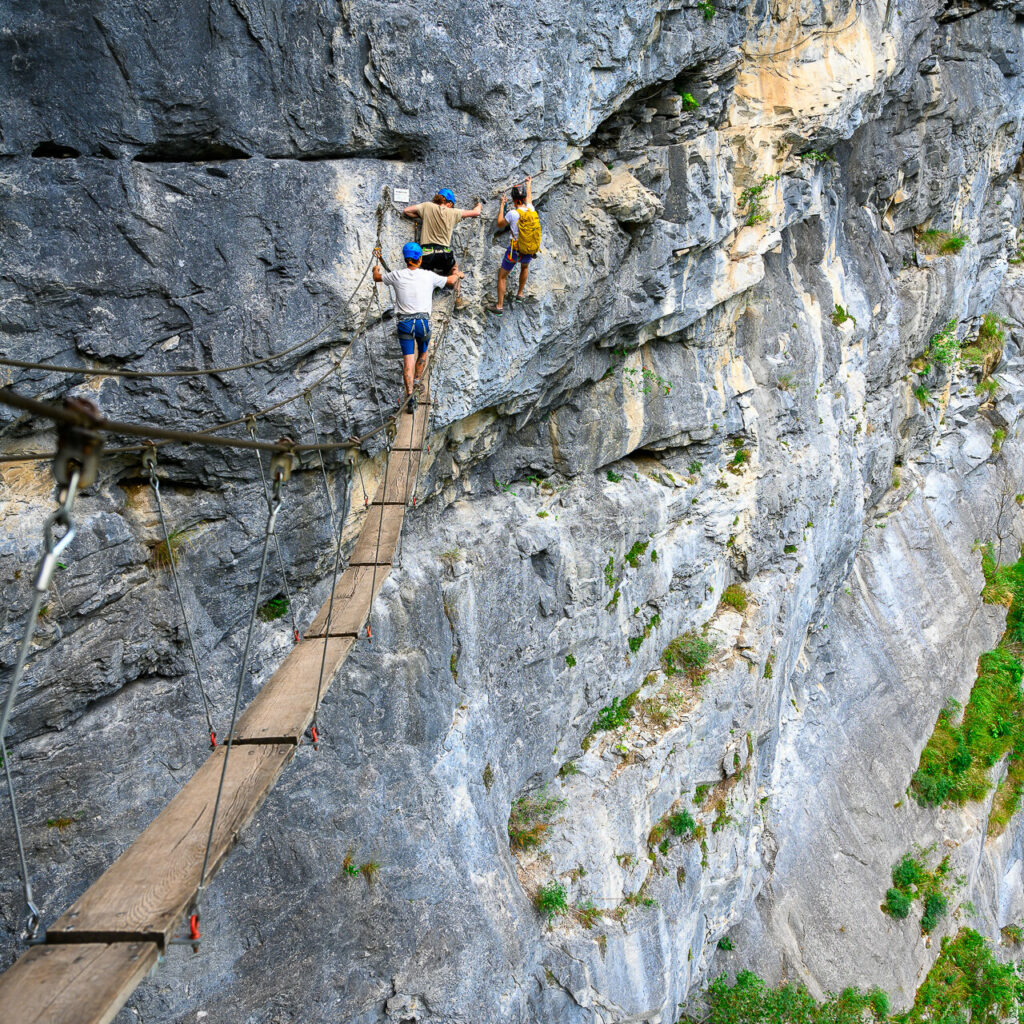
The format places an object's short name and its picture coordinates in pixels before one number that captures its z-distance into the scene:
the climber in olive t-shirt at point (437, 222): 6.94
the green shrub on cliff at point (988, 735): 15.93
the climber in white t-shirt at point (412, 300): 6.75
